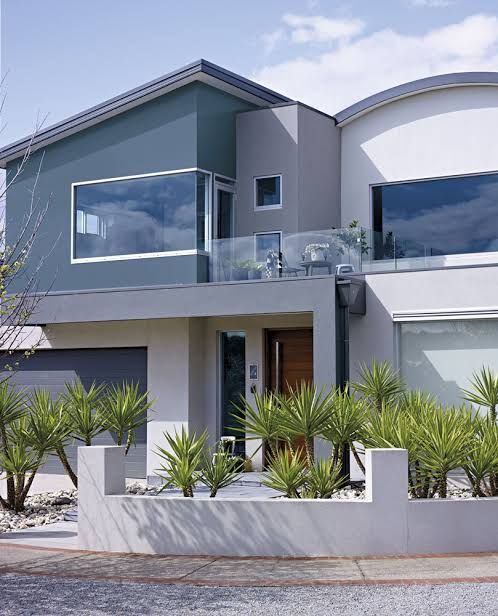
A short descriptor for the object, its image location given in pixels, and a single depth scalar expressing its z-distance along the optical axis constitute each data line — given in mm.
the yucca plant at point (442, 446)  10938
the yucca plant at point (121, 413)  13633
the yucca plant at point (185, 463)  11344
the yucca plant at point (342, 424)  12336
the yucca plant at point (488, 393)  13691
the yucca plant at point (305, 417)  11875
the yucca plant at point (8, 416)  13320
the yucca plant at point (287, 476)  11133
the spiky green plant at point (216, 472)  11562
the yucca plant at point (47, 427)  13117
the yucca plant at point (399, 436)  11258
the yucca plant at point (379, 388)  14258
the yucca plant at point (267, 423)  12094
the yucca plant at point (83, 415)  13617
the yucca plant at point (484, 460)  11078
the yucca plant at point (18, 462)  13008
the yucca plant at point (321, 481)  11219
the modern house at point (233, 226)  16234
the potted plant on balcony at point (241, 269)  16672
